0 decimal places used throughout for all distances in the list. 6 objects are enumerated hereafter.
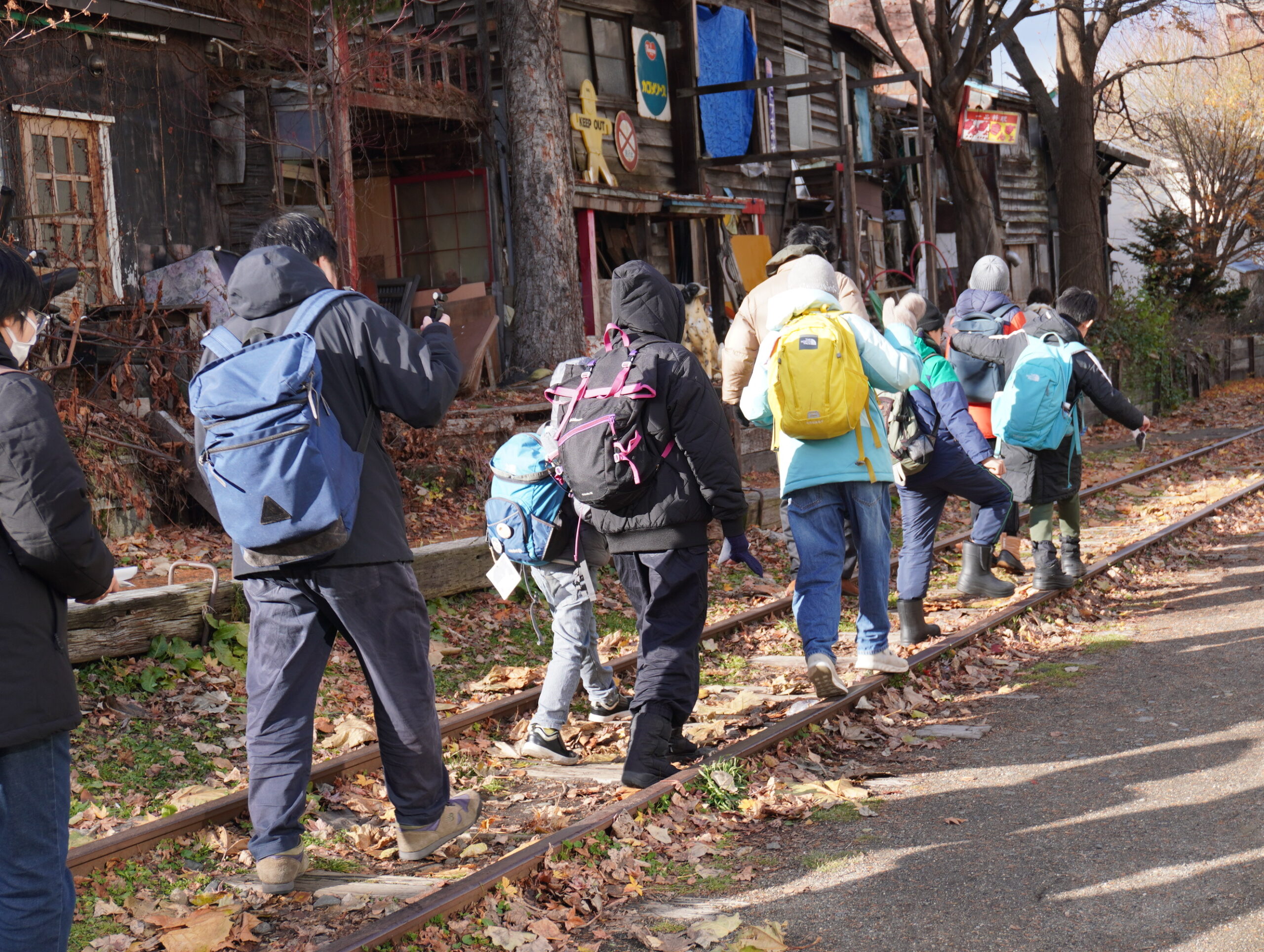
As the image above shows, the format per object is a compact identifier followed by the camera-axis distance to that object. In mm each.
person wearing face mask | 3076
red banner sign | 22000
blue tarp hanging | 20484
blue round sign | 19109
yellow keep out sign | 17594
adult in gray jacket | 4184
